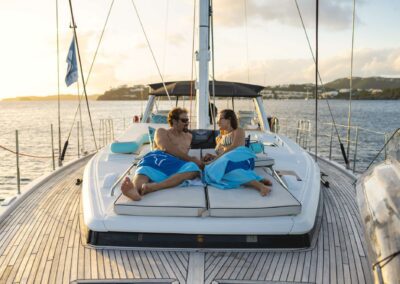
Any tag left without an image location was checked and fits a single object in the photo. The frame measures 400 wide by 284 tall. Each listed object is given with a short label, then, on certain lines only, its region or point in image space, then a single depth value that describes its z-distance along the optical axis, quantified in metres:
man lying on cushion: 3.07
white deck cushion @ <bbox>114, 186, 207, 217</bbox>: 2.79
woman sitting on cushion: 3.14
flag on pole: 7.47
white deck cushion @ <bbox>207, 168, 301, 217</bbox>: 2.80
